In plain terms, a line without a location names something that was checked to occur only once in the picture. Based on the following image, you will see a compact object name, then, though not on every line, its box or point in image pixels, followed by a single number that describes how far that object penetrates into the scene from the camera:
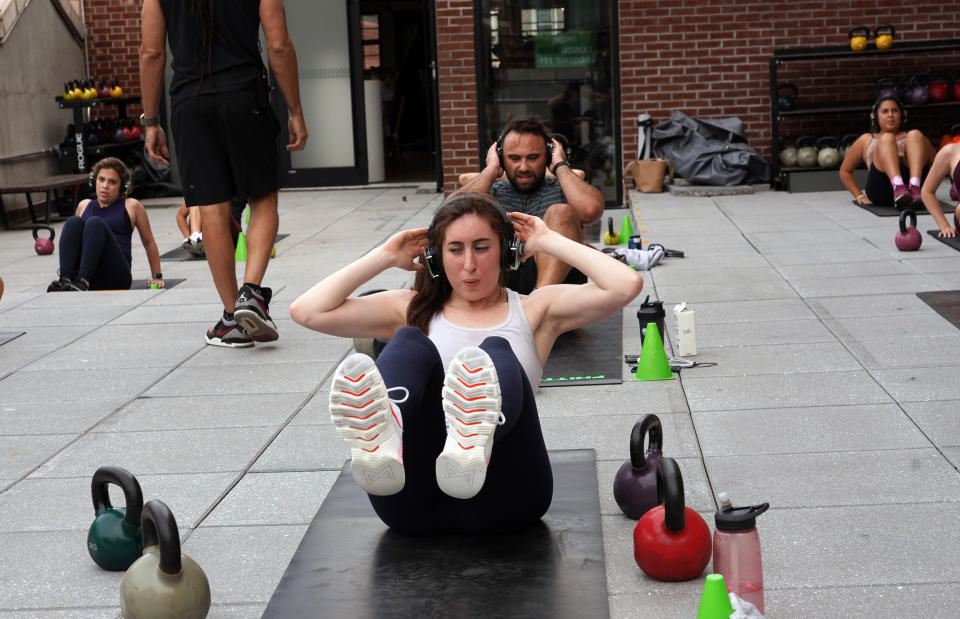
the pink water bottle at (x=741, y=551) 2.83
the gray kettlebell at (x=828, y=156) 12.27
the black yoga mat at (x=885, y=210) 10.02
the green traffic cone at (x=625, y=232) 9.82
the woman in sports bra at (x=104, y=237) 8.41
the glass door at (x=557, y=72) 12.84
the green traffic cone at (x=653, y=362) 5.29
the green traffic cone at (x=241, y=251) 10.10
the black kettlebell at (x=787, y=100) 12.55
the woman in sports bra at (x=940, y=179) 8.23
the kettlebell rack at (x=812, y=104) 12.16
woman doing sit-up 2.87
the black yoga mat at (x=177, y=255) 10.45
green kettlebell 3.27
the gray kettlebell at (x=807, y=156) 12.30
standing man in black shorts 6.16
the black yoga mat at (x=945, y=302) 6.12
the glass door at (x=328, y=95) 15.84
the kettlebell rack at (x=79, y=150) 14.66
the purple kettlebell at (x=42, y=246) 10.93
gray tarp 12.39
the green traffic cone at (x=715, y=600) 2.62
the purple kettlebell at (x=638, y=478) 3.52
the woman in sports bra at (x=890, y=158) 10.12
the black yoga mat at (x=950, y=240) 8.18
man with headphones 5.93
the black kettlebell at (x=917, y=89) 12.13
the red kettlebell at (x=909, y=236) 8.11
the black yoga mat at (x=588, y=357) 5.38
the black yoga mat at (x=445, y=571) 2.90
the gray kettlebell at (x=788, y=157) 12.40
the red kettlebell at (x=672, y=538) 3.03
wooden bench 13.15
